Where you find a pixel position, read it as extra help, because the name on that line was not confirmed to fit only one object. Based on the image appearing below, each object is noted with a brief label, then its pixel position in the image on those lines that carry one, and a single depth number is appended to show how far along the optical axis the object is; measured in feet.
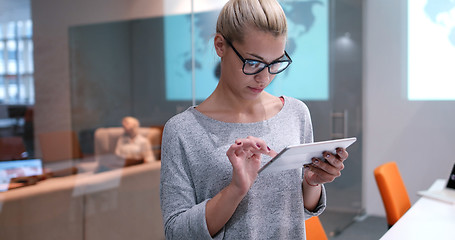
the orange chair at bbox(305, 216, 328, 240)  6.85
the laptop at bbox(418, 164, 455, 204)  9.99
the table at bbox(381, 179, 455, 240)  7.27
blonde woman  3.95
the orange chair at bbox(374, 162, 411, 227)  9.61
